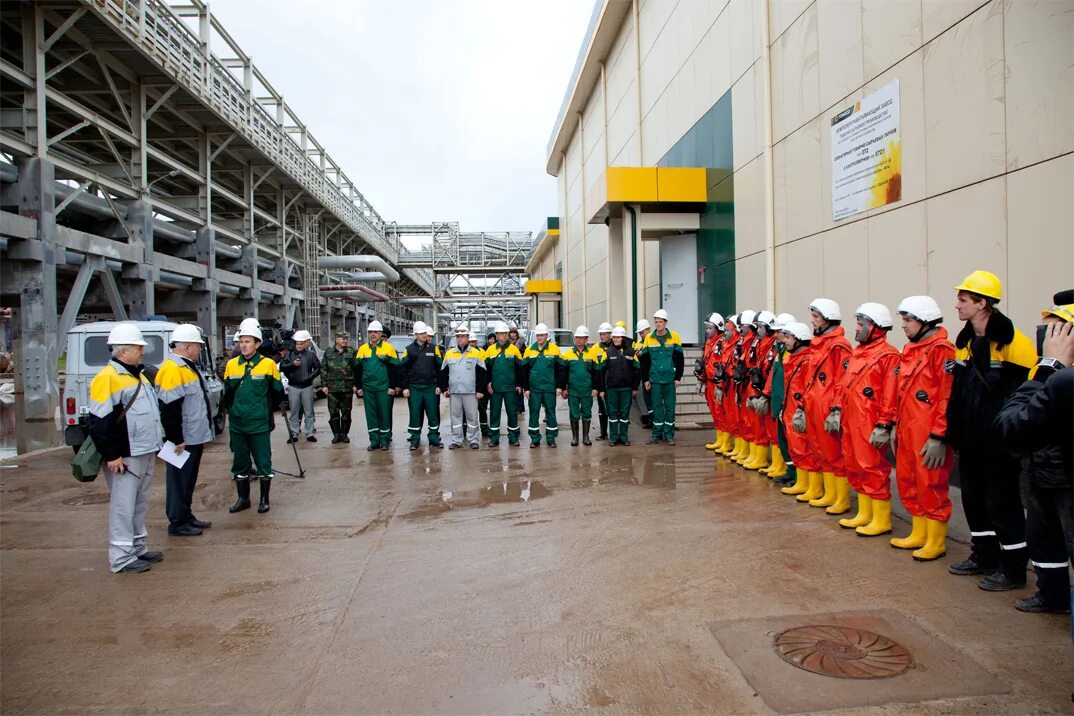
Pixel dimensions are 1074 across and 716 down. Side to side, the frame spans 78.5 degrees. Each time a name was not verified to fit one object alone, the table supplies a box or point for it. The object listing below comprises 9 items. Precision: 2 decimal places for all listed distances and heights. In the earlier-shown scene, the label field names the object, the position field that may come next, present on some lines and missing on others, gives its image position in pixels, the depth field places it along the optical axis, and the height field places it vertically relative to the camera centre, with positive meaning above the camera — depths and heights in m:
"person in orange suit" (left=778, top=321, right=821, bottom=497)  6.24 -0.50
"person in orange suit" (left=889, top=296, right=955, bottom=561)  4.53 -0.51
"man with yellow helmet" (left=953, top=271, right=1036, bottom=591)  4.03 -0.51
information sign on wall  7.62 +2.42
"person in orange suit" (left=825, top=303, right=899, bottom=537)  5.10 -0.50
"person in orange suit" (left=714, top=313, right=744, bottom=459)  8.32 -0.39
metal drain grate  3.15 -1.52
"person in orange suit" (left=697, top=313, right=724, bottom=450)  8.68 -0.12
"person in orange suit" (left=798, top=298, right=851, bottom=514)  5.78 -0.32
